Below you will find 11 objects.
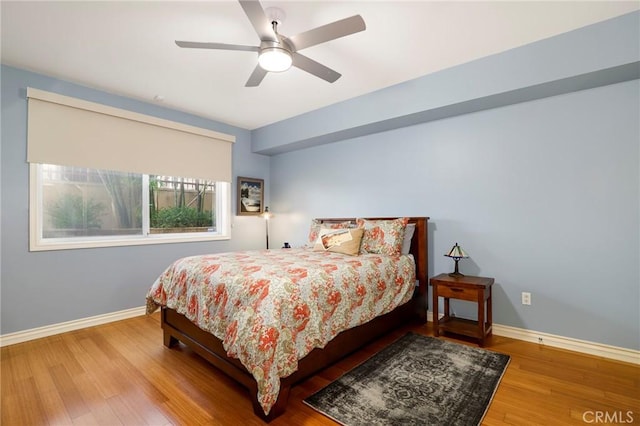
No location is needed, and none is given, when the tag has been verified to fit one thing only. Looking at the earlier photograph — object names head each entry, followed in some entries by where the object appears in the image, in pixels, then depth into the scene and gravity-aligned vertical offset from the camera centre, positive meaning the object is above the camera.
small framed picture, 4.69 +0.26
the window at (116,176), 2.99 +0.45
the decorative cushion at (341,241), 3.10 -0.31
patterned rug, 1.71 -1.17
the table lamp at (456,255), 2.89 -0.41
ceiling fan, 1.79 +1.15
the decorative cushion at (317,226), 3.57 -0.17
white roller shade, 2.94 +0.84
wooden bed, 1.81 -1.00
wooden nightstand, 2.62 -0.77
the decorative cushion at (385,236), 3.11 -0.26
